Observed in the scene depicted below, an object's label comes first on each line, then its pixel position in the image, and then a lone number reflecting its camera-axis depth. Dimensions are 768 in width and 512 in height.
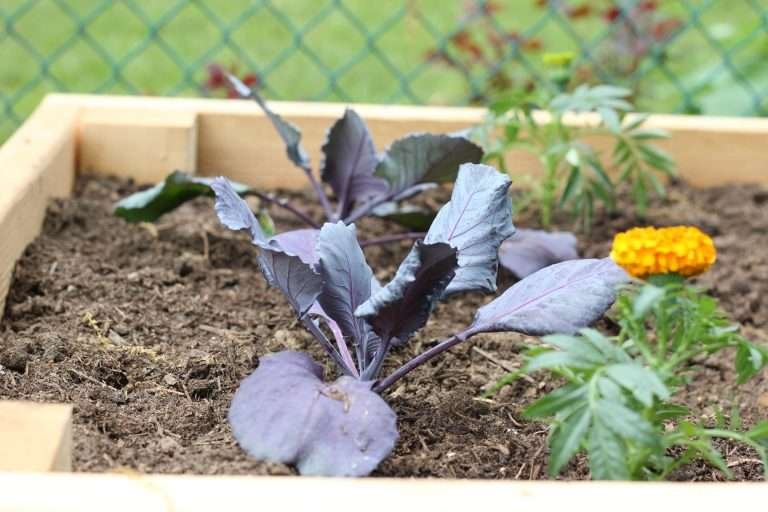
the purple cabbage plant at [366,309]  1.00
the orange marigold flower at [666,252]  0.94
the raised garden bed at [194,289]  1.08
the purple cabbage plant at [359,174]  1.37
